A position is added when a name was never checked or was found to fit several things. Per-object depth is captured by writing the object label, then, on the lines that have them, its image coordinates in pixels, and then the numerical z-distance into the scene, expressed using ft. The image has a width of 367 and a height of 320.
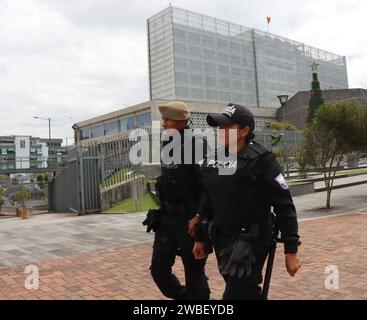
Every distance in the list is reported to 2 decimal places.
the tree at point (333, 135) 35.35
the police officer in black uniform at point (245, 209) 7.96
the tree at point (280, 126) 98.06
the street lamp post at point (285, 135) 58.89
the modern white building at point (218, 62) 221.05
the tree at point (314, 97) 100.27
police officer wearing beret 9.99
